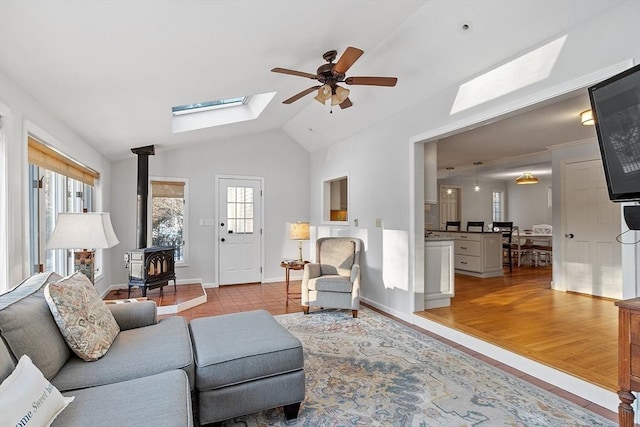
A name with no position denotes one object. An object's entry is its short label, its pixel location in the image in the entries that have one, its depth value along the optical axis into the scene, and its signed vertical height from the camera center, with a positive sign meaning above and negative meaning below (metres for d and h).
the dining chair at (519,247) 7.75 -0.73
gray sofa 1.30 -0.76
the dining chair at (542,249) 7.56 -0.75
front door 6.04 -0.24
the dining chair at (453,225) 8.43 -0.21
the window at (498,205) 11.00 +0.37
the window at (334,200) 6.21 +0.35
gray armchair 4.12 -0.77
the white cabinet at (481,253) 6.42 -0.73
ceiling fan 2.79 +1.23
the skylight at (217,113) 4.66 +1.54
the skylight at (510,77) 2.52 +1.18
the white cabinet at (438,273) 4.16 -0.71
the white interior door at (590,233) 4.85 -0.27
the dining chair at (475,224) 7.63 -0.18
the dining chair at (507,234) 7.19 -0.40
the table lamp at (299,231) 5.02 -0.21
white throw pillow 1.07 -0.62
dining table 8.00 -0.59
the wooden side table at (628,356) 1.60 -0.69
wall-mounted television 1.70 +0.47
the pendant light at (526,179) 7.99 +0.89
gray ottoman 1.85 -0.89
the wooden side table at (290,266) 4.63 -0.68
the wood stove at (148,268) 4.45 -0.68
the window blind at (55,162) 2.71 +0.55
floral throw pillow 1.74 -0.55
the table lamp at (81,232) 2.64 -0.11
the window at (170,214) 5.66 +0.07
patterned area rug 2.04 -1.23
